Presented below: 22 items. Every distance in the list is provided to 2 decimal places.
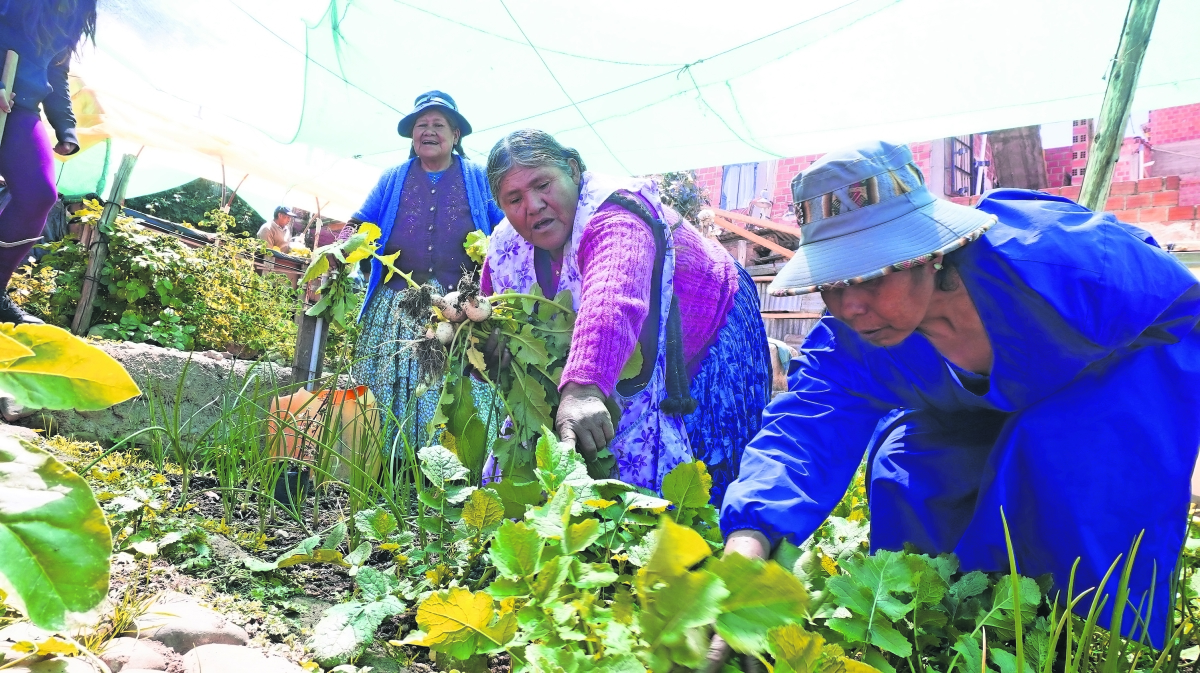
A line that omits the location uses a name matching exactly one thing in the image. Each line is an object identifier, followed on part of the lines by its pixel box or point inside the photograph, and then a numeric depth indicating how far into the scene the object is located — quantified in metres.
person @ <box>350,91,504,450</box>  3.45
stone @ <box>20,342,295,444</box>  2.78
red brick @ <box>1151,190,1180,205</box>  6.79
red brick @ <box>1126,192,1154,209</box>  6.86
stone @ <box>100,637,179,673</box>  0.85
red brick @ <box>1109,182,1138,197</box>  7.07
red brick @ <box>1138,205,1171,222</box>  6.61
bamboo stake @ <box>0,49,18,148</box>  2.61
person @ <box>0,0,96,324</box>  2.70
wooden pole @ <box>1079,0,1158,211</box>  3.29
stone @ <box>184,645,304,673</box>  0.85
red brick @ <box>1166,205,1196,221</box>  6.34
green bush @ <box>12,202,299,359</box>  5.23
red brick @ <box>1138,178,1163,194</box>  6.95
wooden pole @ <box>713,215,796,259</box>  7.95
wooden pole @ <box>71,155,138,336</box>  5.17
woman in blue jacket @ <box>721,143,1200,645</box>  1.17
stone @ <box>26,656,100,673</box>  0.75
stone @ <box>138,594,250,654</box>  0.92
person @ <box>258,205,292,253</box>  7.95
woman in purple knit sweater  1.49
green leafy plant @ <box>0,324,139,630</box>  0.57
